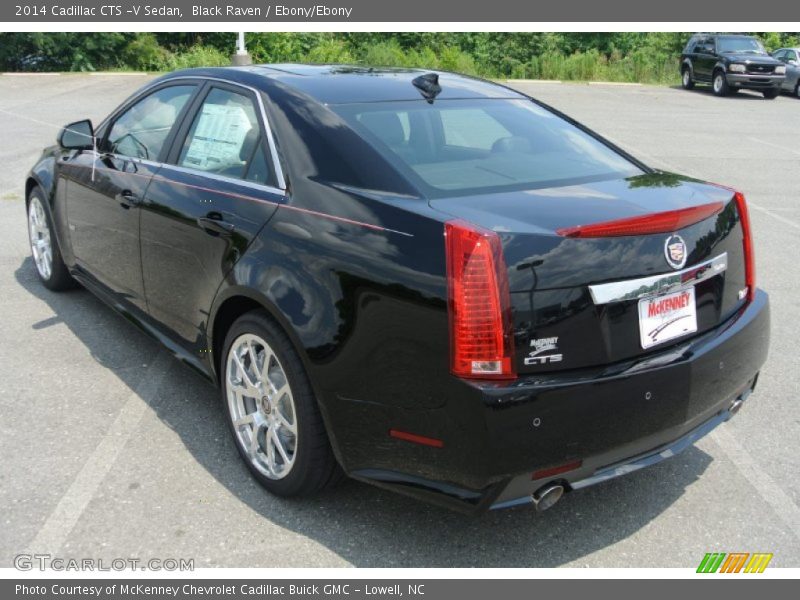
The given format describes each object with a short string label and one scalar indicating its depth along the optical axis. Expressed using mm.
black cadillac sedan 2748
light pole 23234
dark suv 25578
